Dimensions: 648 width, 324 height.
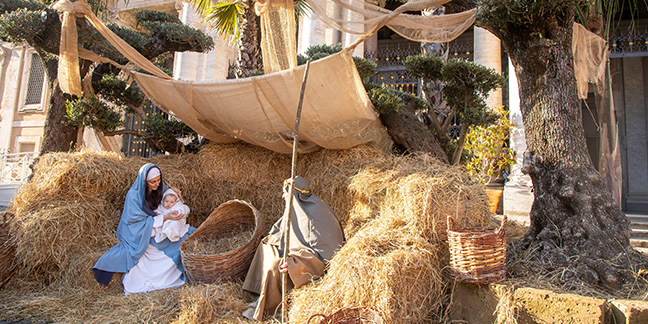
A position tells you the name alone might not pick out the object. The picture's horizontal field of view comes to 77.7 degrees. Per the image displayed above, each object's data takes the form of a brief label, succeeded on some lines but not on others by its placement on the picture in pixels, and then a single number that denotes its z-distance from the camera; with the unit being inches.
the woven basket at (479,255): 118.8
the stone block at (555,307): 109.1
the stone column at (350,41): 443.8
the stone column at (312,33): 467.5
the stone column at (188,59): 519.8
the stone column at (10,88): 638.5
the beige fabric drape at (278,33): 173.6
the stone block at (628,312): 108.3
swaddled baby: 177.0
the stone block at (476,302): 120.8
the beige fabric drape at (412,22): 164.6
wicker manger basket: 153.6
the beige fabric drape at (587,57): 169.3
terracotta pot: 269.1
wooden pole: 121.8
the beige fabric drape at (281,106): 167.5
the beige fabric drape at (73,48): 176.6
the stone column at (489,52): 365.1
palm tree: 261.0
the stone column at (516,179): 271.6
